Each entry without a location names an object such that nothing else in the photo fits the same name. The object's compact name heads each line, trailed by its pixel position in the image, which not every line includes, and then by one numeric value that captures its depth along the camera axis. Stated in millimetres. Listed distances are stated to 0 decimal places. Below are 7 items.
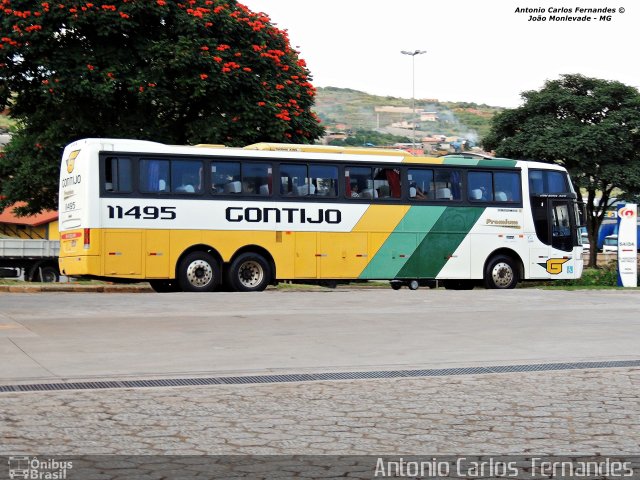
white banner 28188
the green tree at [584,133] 53594
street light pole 79500
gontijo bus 22844
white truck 39188
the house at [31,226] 62594
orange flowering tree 27891
